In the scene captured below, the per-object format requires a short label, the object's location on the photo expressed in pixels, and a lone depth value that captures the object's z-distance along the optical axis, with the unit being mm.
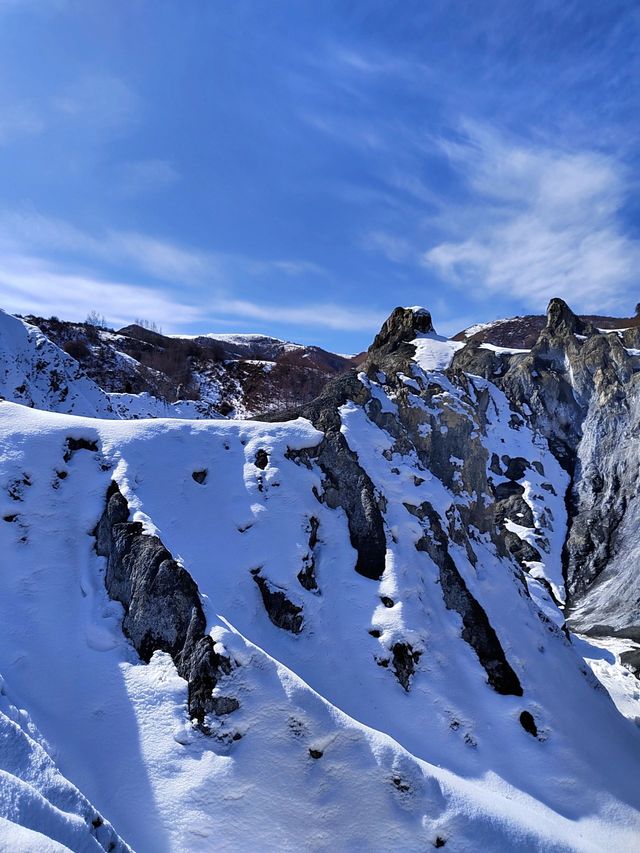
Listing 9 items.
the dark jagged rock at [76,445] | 17641
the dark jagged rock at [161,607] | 12516
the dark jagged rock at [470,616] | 17688
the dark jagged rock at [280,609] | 15992
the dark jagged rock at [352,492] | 19328
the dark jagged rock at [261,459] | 20172
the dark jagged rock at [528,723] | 16391
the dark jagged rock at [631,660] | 27641
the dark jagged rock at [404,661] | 15883
